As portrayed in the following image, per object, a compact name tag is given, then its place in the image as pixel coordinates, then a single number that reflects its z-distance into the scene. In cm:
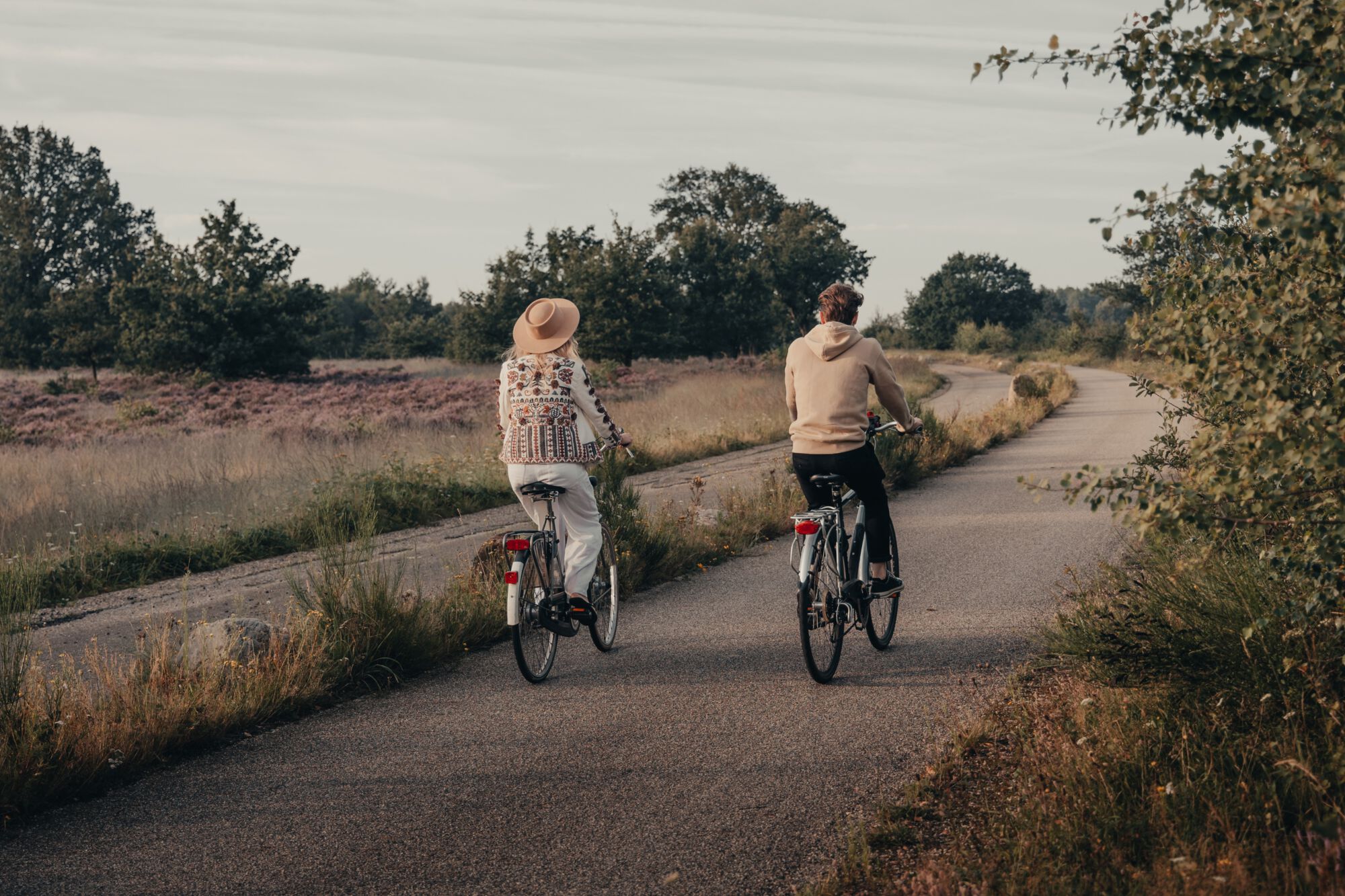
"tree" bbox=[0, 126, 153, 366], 5675
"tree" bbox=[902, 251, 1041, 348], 10006
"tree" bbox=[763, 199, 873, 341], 7388
